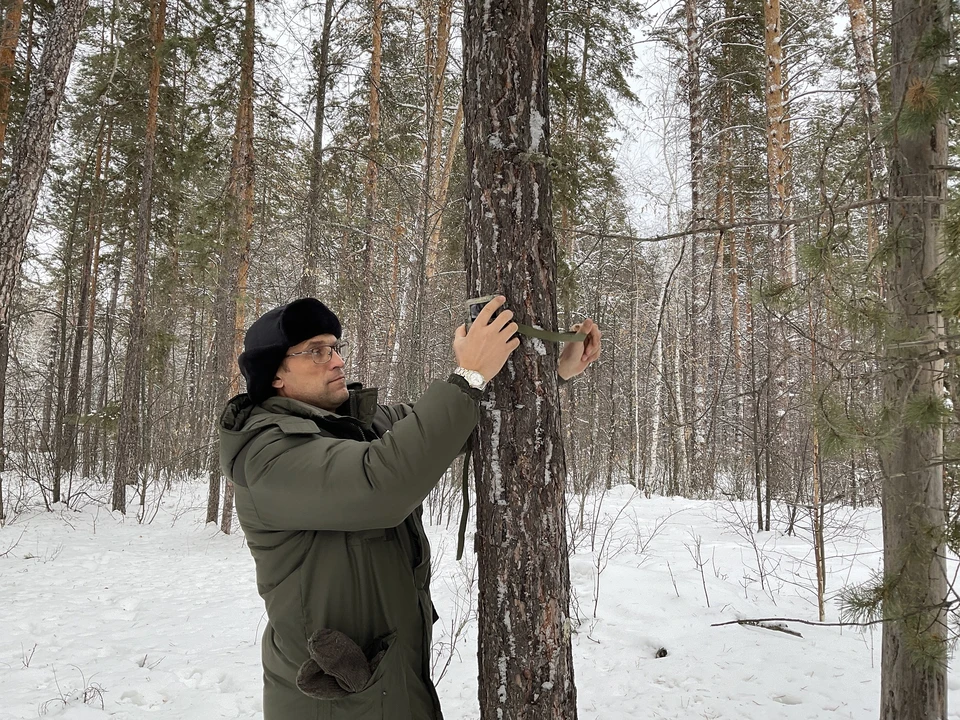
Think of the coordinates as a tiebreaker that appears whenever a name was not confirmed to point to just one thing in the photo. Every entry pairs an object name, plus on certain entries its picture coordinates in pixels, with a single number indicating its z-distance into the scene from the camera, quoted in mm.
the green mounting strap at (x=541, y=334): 1969
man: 1552
